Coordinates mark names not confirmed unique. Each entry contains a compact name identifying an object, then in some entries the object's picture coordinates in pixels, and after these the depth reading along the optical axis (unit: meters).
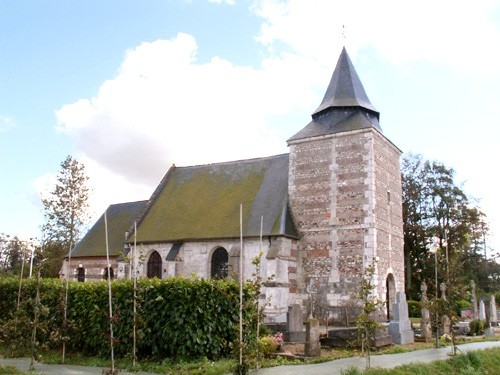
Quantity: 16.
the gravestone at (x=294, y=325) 16.84
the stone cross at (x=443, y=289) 17.04
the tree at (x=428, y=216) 40.03
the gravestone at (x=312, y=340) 14.10
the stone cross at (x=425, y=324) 19.51
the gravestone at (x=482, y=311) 26.44
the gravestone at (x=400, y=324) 17.80
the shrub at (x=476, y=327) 22.86
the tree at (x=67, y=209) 43.84
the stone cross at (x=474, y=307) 27.80
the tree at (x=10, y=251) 54.03
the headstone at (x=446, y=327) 19.47
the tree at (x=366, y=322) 11.52
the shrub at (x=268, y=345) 13.85
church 23.44
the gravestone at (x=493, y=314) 27.94
